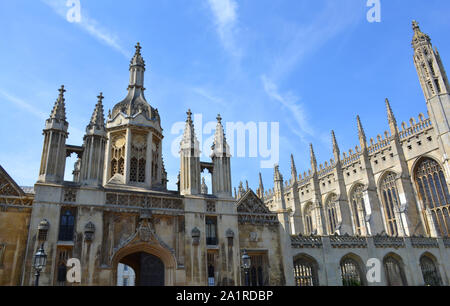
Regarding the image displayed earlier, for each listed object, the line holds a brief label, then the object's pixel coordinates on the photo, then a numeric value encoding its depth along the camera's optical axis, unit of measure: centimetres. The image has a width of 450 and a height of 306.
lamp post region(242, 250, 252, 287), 1430
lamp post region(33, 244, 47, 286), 1199
